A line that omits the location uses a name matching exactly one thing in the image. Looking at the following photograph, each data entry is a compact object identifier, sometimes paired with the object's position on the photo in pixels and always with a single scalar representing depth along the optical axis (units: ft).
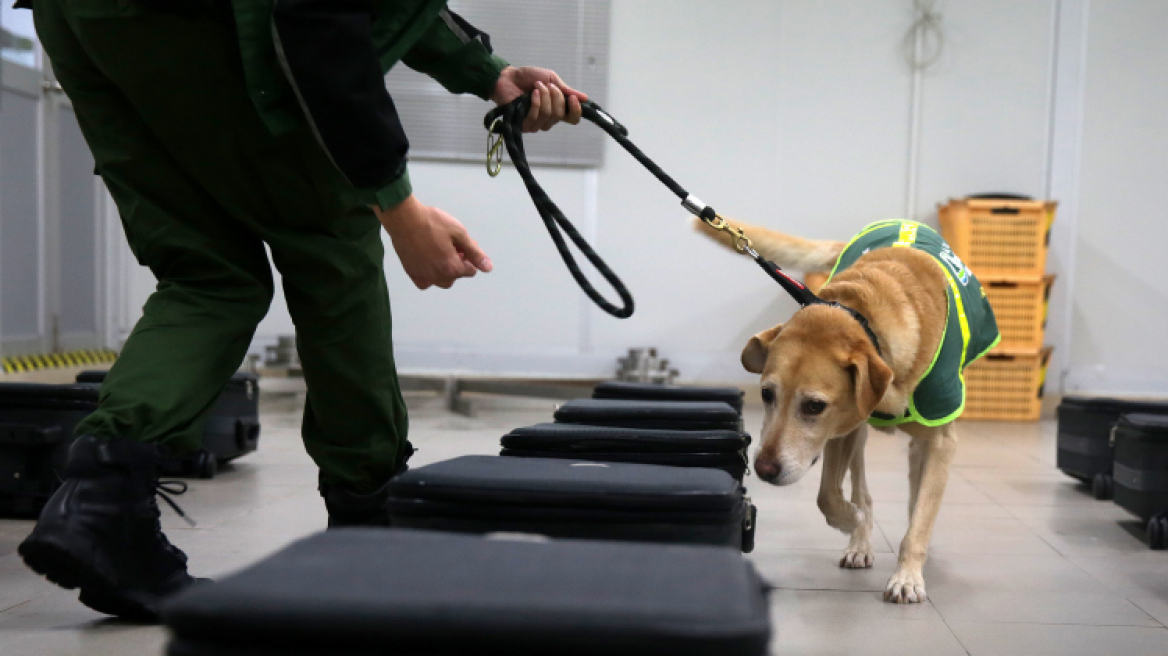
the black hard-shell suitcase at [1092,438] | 9.79
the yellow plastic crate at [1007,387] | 17.90
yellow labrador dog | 6.29
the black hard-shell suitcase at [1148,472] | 7.76
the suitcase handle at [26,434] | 7.41
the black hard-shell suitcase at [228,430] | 9.65
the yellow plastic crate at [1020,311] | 17.97
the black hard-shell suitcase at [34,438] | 7.45
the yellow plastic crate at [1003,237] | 17.79
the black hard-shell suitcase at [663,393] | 8.63
